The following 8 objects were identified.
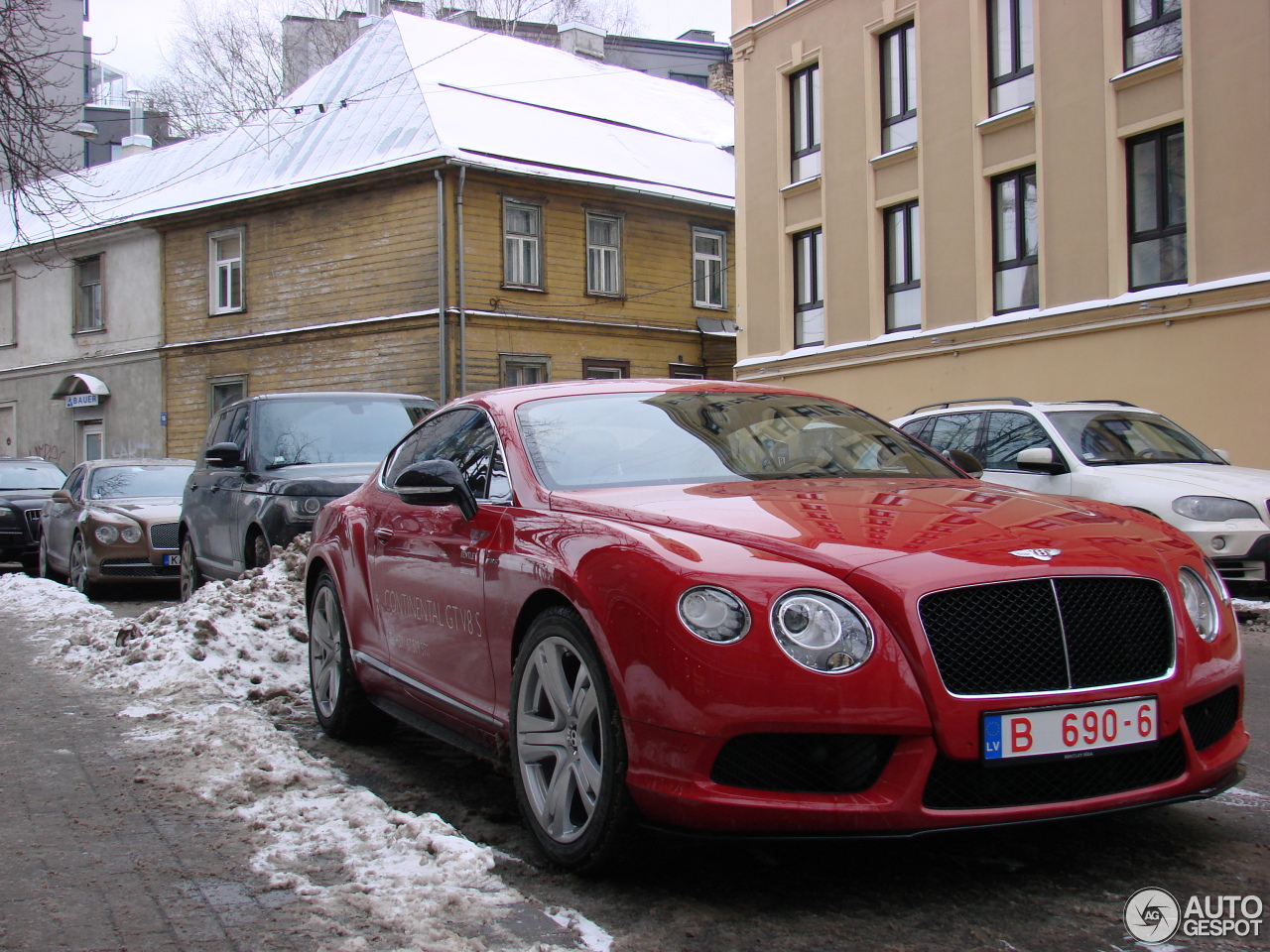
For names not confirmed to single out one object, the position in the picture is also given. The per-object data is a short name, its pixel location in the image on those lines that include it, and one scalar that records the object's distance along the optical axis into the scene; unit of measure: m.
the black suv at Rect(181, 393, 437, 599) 9.56
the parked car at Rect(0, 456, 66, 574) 17.58
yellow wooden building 26.16
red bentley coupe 3.07
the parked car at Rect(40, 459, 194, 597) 12.89
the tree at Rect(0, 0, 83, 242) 11.22
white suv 9.37
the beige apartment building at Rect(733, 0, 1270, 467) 15.58
